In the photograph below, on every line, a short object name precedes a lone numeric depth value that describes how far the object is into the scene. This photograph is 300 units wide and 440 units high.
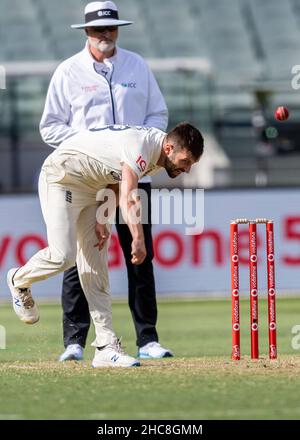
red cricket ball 15.88
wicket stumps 14.91
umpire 16.25
